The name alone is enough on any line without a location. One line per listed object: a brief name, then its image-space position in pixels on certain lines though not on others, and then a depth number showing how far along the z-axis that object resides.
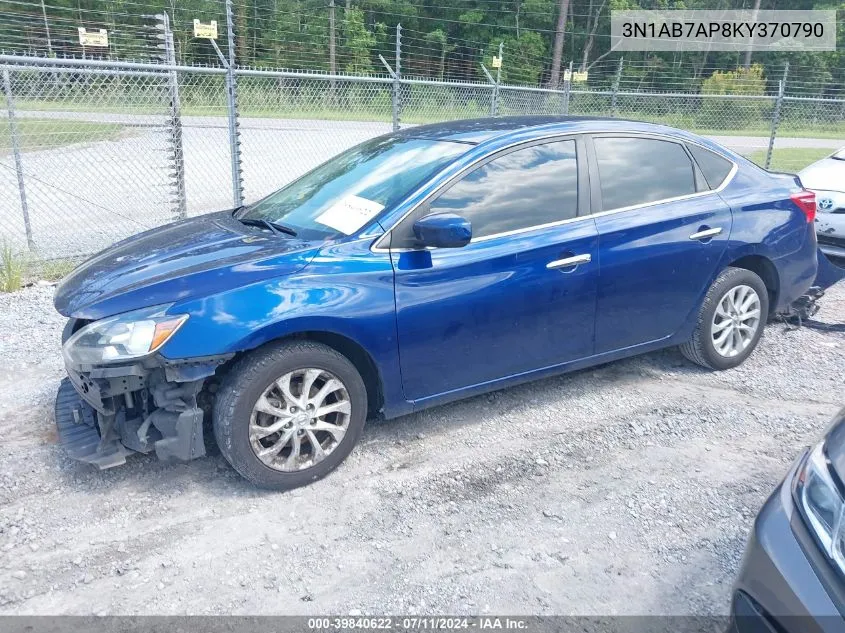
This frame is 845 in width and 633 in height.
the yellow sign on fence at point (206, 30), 7.30
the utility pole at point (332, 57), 19.92
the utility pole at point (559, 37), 30.47
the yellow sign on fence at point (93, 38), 6.70
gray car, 1.87
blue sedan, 3.20
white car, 7.18
